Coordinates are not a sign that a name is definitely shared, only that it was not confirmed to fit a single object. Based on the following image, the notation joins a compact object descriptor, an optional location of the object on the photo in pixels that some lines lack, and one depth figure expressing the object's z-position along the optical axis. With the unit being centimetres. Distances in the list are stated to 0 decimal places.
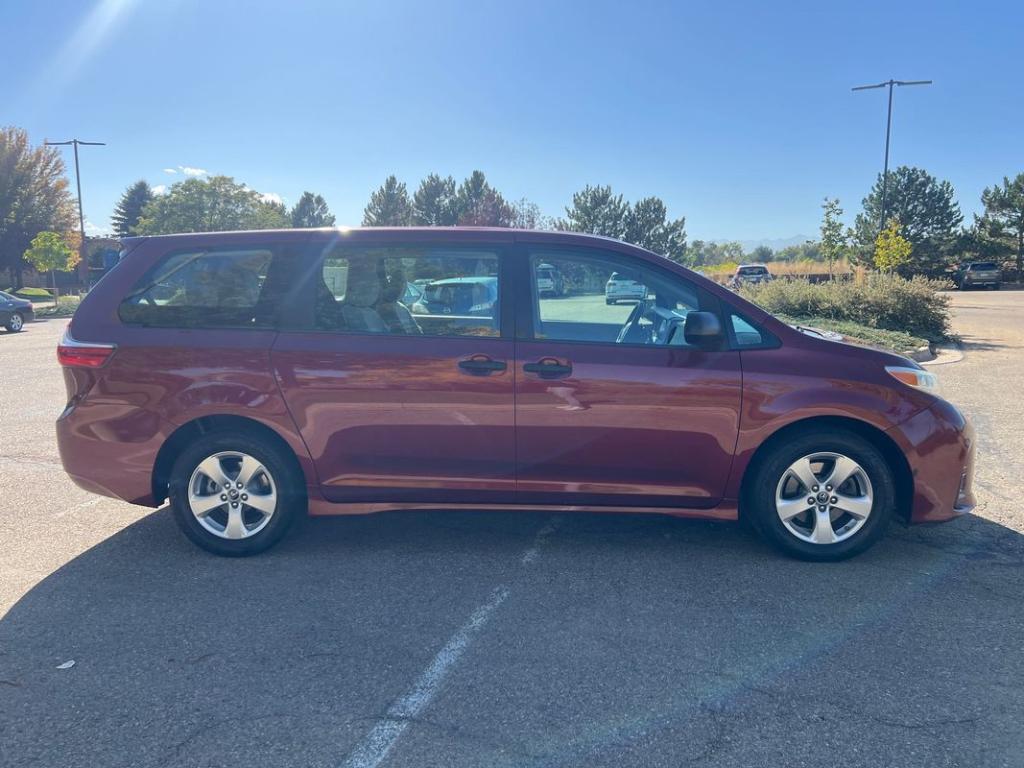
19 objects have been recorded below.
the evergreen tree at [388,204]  7812
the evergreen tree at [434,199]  7506
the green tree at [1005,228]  4872
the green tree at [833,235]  2562
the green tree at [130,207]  8175
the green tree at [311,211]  8958
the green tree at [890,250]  2269
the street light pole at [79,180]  3169
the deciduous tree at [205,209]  5806
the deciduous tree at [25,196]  4822
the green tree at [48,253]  3109
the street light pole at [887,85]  2454
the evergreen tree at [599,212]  6034
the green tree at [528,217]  6424
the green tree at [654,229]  6044
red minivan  399
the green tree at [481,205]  6400
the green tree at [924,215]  5000
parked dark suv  4169
